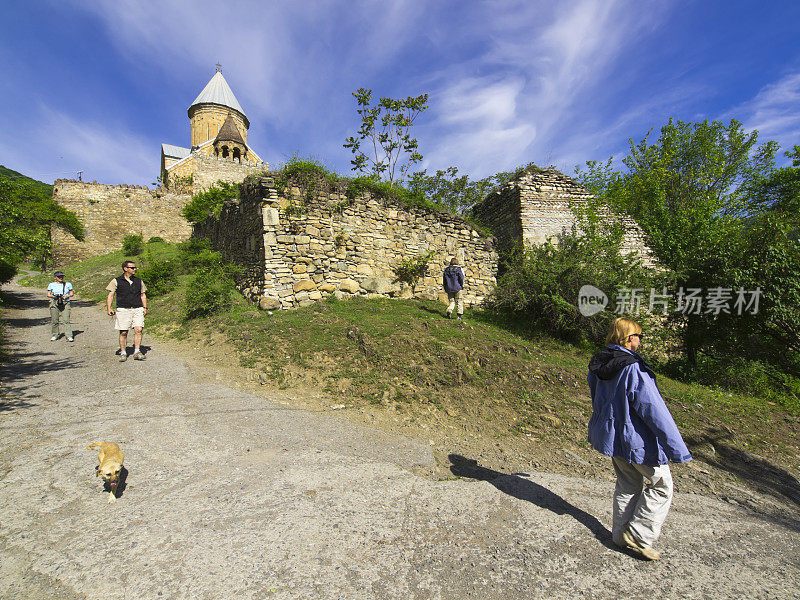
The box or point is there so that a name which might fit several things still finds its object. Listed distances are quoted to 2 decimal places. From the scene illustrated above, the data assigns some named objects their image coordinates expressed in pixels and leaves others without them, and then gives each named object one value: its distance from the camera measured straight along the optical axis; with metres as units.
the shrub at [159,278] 12.51
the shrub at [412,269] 10.73
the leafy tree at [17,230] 10.11
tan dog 2.82
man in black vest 6.76
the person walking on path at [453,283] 9.32
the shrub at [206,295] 8.82
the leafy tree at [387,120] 16.59
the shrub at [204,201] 18.16
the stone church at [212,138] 34.34
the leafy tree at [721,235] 9.59
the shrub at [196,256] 11.15
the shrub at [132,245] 21.50
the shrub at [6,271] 12.15
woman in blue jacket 2.63
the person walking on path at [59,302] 8.45
